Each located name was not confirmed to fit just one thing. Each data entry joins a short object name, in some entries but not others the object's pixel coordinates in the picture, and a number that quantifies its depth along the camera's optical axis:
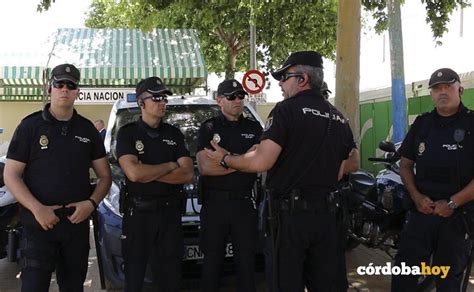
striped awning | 12.70
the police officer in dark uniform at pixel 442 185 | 3.75
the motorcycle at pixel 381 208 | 5.01
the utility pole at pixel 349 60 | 6.63
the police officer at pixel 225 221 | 4.06
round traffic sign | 11.11
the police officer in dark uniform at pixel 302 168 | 3.11
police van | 4.30
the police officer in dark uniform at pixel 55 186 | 3.38
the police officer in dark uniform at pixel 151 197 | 3.87
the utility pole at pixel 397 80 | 10.37
